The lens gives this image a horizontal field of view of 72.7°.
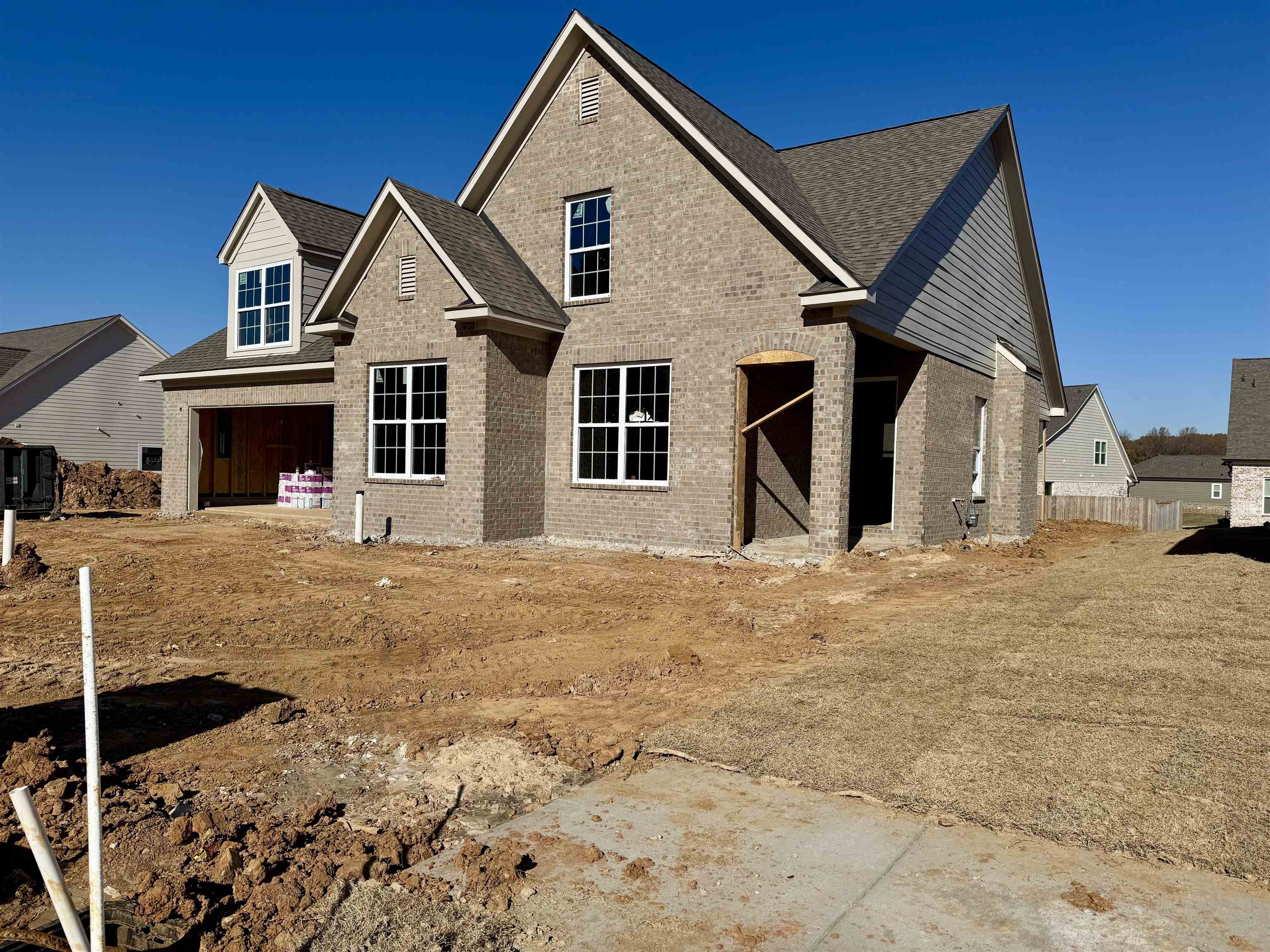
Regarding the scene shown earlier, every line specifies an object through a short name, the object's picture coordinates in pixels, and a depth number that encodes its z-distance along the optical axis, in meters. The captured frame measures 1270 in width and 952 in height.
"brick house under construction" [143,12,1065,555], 14.03
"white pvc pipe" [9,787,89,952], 2.60
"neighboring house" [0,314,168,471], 31.36
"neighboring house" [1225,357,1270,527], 35.19
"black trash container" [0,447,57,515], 21.12
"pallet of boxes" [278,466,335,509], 25.08
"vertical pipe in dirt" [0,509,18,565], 12.15
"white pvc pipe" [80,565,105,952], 2.79
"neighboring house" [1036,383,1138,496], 42.47
